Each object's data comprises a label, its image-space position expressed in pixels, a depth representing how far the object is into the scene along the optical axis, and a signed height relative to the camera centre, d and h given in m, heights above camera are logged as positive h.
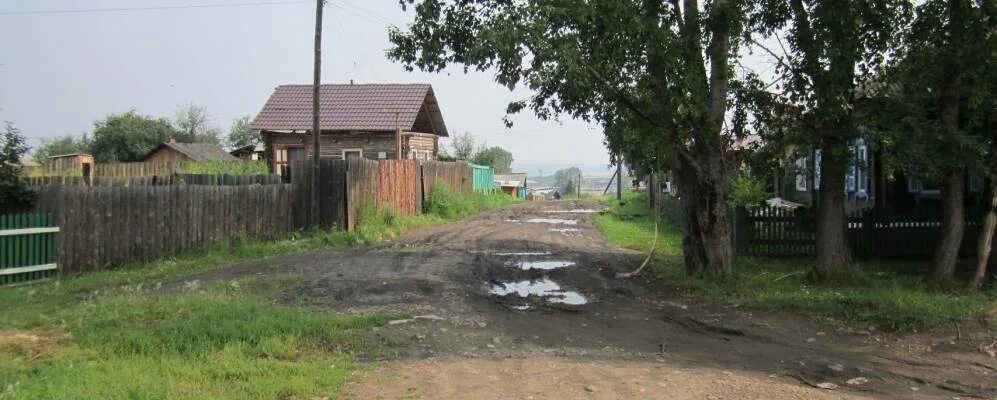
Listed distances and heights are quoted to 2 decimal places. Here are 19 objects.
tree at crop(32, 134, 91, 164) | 71.15 +4.75
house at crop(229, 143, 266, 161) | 44.84 +2.72
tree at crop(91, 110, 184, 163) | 58.76 +4.19
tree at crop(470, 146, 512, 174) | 71.81 +3.58
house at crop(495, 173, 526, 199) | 63.96 +0.87
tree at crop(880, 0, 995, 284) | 9.32 +1.37
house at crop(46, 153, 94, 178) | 33.97 +1.49
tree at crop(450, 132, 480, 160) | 76.62 +4.78
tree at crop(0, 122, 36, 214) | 12.23 +0.05
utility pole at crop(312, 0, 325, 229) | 19.16 +3.10
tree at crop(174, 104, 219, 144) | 78.50 +6.89
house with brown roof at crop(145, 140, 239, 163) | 50.03 +2.68
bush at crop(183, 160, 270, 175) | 24.91 +0.82
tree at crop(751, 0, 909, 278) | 9.95 +1.72
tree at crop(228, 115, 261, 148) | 80.31 +6.39
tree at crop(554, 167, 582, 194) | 96.49 +2.44
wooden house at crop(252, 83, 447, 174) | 31.61 +3.00
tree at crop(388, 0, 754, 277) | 9.09 +1.65
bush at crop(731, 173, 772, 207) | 19.70 -0.02
